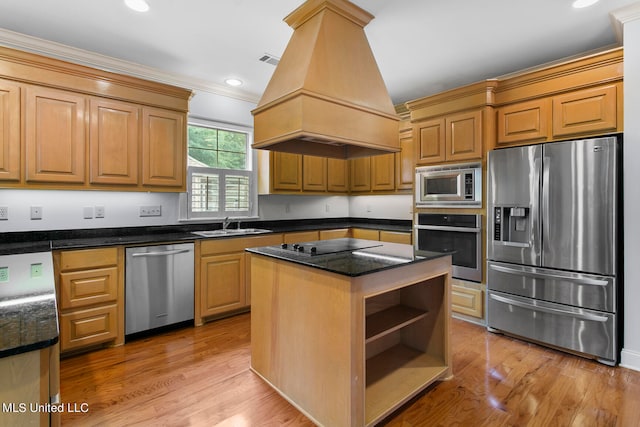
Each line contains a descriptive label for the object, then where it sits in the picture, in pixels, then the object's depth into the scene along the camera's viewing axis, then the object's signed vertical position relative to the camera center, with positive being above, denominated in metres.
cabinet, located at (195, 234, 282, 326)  3.30 -0.68
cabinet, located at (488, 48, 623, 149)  2.54 +1.00
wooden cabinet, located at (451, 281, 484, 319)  3.30 -0.91
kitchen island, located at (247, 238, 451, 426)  1.67 -0.70
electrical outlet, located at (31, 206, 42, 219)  2.88 +0.01
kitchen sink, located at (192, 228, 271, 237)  3.57 -0.22
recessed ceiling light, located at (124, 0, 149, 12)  2.32 +1.54
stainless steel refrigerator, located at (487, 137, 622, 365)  2.48 -0.26
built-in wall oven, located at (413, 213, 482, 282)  3.29 -0.26
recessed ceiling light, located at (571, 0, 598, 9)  2.29 +1.54
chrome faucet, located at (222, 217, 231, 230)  3.95 -0.11
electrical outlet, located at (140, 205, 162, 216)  3.47 +0.04
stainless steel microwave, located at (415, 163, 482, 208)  3.27 +0.32
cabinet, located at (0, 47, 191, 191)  2.54 +0.77
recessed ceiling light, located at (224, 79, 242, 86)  3.81 +1.60
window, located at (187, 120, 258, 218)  3.88 +0.53
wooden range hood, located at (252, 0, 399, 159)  1.88 +0.79
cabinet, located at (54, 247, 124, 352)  2.56 -0.70
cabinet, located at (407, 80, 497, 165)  3.19 +0.98
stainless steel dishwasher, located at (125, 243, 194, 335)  2.89 -0.69
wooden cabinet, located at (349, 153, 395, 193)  4.62 +0.62
